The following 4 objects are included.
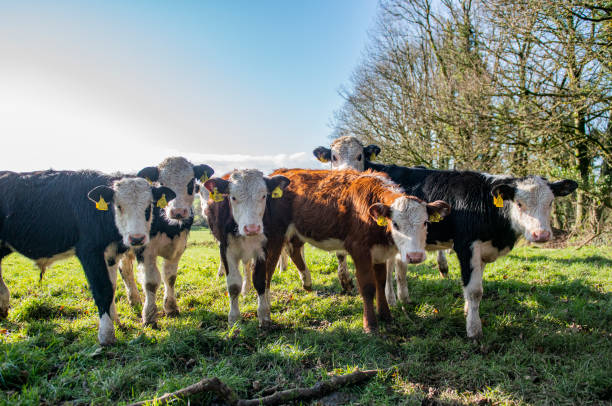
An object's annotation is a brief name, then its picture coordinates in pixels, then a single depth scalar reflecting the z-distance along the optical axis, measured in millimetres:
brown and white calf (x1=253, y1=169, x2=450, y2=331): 4574
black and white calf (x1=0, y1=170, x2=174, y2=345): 4750
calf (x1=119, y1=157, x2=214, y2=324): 5492
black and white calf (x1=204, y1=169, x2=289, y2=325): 5090
